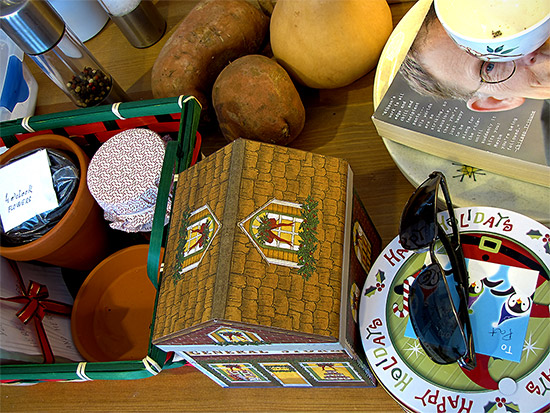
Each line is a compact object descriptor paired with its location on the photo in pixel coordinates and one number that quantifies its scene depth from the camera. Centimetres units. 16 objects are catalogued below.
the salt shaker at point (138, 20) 82
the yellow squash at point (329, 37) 64
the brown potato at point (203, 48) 72
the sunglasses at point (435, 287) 43
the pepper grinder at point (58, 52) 63
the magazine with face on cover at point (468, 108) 50
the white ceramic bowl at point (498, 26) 47
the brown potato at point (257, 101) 64
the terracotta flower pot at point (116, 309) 67
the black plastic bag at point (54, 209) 63
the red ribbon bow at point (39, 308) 63
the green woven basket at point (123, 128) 53
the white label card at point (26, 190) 63
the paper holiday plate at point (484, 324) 43
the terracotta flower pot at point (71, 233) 63
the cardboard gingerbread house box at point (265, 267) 43
